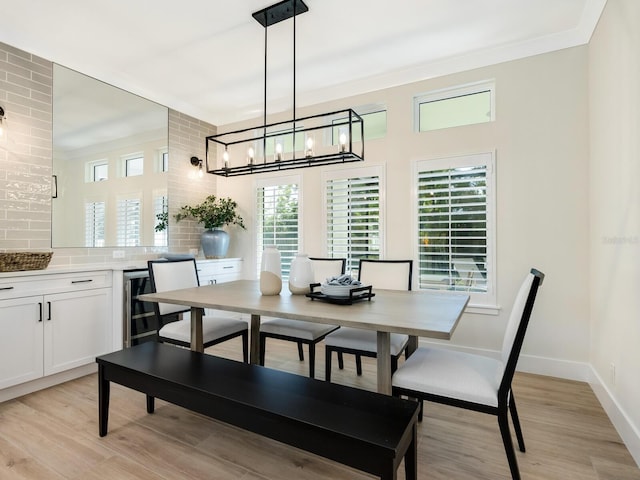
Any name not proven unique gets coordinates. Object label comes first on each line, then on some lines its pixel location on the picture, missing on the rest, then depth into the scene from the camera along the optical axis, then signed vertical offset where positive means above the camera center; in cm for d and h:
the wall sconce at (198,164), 468 +103
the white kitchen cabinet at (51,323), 262 -73
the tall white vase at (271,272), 247 -25
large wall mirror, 331 +79
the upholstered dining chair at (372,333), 233 -70
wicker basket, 264 -19
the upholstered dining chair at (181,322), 269 -70
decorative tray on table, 212 -37
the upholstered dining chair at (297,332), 264 -75
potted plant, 449 +22
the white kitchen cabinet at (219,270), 421 -42
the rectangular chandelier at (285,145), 258 +121
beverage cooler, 337 -76
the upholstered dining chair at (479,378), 161 -71
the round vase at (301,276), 249 -28
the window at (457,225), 332 +14
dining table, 167 -41
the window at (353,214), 387 +29
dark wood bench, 134 -78
